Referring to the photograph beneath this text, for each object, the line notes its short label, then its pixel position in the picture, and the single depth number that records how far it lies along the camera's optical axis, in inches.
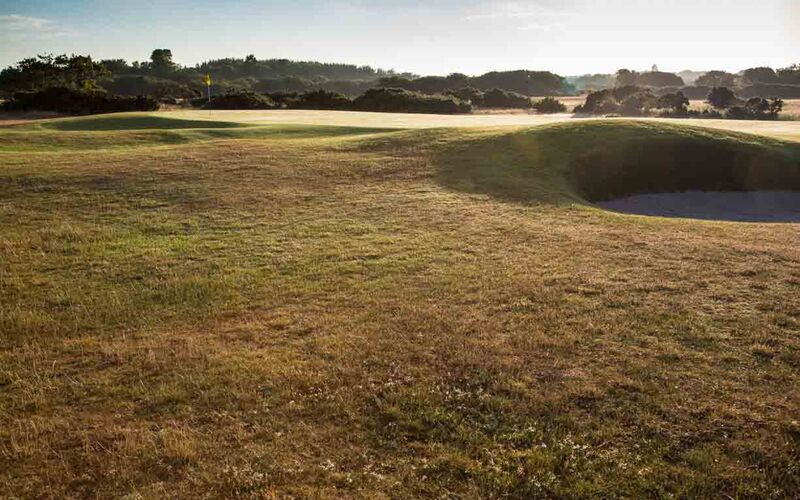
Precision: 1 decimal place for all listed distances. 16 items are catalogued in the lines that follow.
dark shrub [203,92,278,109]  2684.5
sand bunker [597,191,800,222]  761.6
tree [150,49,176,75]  5426.2
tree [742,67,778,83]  6109.7
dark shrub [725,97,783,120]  2608.3
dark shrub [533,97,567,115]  3053.6
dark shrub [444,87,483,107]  3650.8
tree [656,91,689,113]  3088.1
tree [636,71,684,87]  7042.3
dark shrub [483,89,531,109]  3514.0
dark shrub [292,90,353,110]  2868.1
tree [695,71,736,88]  6373.0
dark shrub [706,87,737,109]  3472.0
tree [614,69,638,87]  7217.0
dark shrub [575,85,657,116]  3021.7
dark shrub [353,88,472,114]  2864.2
